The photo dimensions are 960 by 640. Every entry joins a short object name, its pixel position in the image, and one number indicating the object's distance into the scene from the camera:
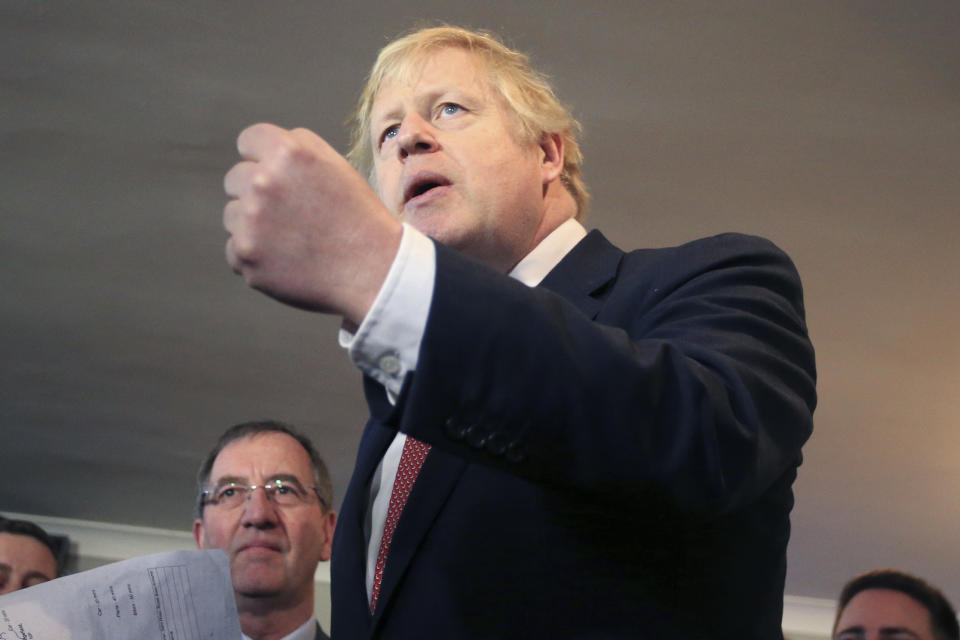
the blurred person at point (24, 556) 2.49
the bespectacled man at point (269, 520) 2.11
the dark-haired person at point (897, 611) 2.70
